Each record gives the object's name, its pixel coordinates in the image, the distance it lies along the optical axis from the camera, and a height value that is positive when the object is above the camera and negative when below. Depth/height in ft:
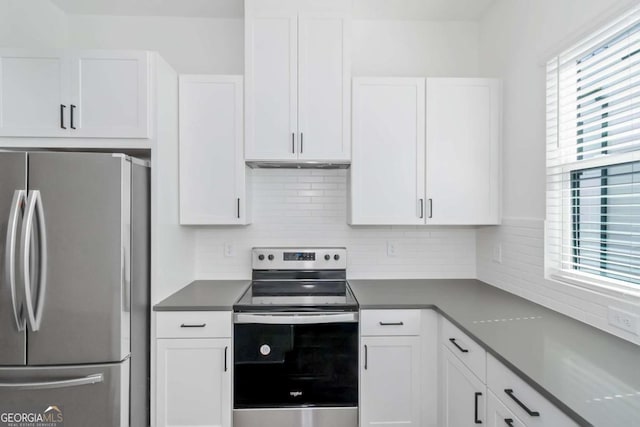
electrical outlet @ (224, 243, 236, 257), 8.91 -0.87
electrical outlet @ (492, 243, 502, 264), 7.99 -0.86
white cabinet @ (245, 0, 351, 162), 7.60 +2.89
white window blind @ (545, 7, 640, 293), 4.81 +0.82
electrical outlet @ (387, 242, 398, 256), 9.07 -0.87
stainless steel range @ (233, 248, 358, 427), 6.68 -2.78
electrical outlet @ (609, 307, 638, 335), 4.54 -1.36
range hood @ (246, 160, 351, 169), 7.93 +1.14
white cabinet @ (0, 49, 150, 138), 6.39 +2.16
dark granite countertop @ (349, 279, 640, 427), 3.23 -1.65
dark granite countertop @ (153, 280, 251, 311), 6.61 -1.65
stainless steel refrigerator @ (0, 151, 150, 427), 5.49 -1.14
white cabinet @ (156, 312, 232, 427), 6.59 -2.88
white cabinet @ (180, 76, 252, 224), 7.68 +1.51
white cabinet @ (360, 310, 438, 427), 6.78 -2.92
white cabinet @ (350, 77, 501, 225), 7.85 +1.35
